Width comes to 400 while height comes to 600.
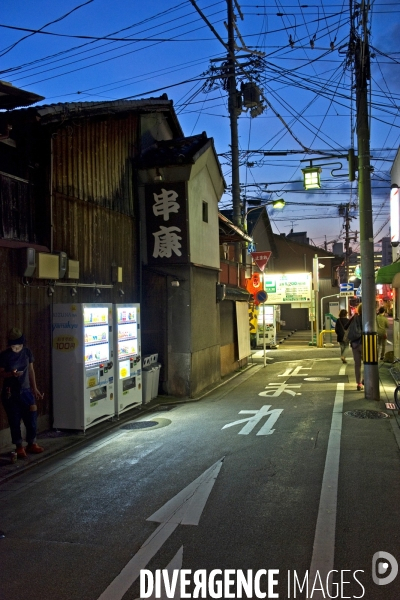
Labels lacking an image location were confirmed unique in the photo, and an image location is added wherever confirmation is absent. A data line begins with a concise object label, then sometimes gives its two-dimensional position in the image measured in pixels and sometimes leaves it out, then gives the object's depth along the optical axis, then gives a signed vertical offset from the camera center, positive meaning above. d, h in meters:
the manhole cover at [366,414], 10.38 -2.34
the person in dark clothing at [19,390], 7.89 -1.22
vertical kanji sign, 13.51 +2.46
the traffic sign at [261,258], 23.48 +2.44
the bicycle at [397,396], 10.68 -1.99
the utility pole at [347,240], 51.17 +7.19
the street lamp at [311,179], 14.10 +3.74
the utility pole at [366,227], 12.00 +1.97
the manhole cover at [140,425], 10.23 -2.40
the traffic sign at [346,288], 31.55 +1.22
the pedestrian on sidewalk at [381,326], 19.52 -0.80
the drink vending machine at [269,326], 28.52 -1.01
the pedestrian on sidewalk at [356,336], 13.55 -0.82
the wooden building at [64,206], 8.94 +2.34
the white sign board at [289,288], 28.31 +1.20
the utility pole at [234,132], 18.38 +6.91
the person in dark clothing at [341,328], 18.95 -0.88
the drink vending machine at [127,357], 10.86 -1.03
